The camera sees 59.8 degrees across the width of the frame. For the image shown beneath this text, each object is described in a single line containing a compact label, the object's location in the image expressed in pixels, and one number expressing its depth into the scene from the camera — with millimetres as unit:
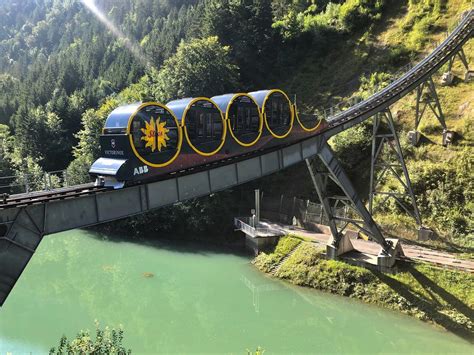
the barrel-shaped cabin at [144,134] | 14344
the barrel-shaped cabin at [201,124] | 16375
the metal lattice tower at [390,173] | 26359
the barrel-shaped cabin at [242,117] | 18234
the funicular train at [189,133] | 14367
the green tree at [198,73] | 40469
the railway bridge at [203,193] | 11766
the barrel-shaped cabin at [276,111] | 19859
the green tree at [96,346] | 9727
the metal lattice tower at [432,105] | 29266
